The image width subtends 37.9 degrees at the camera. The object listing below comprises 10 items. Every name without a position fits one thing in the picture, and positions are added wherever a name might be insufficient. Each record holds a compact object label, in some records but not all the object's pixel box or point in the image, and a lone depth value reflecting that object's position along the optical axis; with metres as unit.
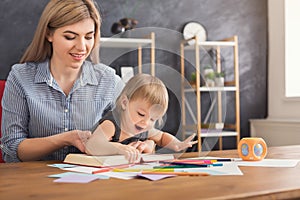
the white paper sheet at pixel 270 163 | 1.17
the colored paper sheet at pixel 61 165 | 1.17
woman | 1.25
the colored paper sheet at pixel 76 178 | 0.91
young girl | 1.07
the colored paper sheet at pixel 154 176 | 0.93
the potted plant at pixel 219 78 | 3.20
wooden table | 0.77
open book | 1.13
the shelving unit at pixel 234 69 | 3.42
